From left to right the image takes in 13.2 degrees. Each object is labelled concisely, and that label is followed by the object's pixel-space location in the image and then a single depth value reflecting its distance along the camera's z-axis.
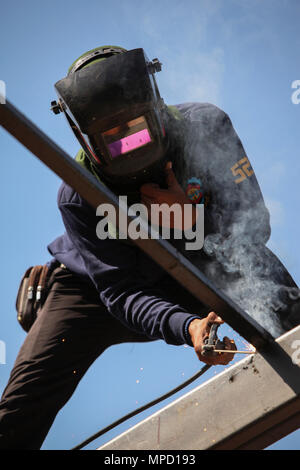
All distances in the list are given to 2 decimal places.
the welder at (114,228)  2.70
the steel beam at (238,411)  2.37
